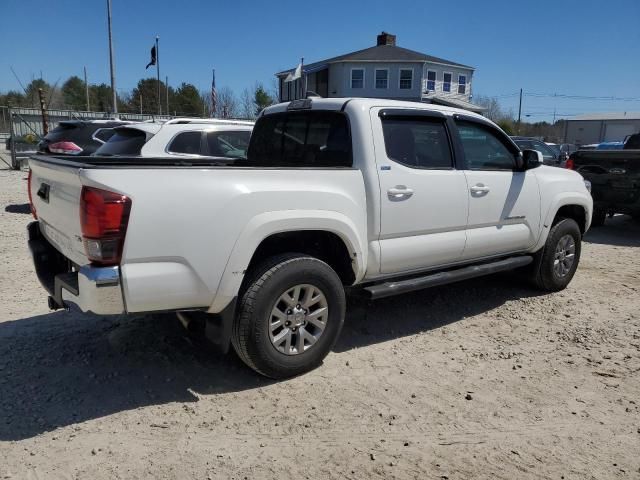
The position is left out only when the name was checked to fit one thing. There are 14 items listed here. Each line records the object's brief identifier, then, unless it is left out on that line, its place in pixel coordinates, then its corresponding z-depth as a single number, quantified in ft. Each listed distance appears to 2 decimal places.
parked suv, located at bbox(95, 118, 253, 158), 22.41
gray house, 131.44
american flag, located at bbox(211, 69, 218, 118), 95.38
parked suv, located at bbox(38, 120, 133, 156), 36.01
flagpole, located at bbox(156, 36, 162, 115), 105.91
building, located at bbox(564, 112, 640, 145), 212.43
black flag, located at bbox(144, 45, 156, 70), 103.45
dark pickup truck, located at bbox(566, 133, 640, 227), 30.09
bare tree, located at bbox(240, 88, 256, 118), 167.84
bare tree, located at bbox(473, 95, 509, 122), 224.00
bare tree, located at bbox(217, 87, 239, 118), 147.01
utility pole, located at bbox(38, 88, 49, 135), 65.03
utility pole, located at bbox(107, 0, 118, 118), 77.41
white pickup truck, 9.72
